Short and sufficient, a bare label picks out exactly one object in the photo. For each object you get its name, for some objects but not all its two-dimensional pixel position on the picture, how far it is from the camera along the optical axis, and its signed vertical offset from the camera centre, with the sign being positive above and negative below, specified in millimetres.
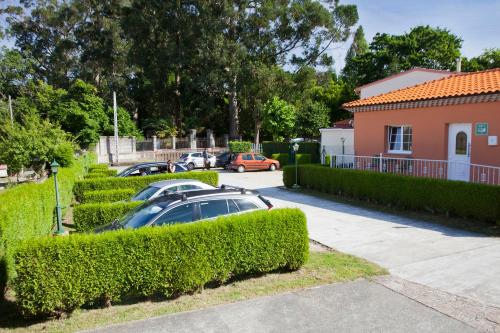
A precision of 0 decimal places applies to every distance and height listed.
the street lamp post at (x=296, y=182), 17984 -2018
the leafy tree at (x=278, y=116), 35656 +2247
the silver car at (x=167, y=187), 10742 -1308
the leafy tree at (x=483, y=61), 38969 +7873
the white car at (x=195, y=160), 31359 -1513
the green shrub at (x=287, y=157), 30578 -1515
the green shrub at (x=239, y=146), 36094 -531
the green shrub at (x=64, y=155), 18797 -562
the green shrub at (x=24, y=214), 6504 -1538
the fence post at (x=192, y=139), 41125 +267
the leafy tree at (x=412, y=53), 40562 +9145
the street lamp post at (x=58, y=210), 10353 -1856
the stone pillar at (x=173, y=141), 40562 +27
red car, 28141 -1665
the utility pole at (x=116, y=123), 36750 +1910
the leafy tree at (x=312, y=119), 34219 +1885
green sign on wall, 12477 +252
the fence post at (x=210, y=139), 42031 +231
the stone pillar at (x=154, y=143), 39938 -98
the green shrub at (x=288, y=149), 32003 -826
